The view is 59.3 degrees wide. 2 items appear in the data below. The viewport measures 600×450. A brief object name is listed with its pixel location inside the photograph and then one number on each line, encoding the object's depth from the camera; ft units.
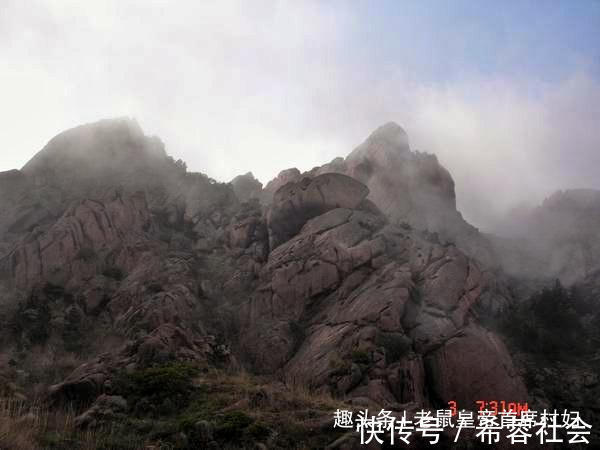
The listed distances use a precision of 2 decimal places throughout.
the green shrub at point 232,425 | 35.87
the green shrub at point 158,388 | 44.59
